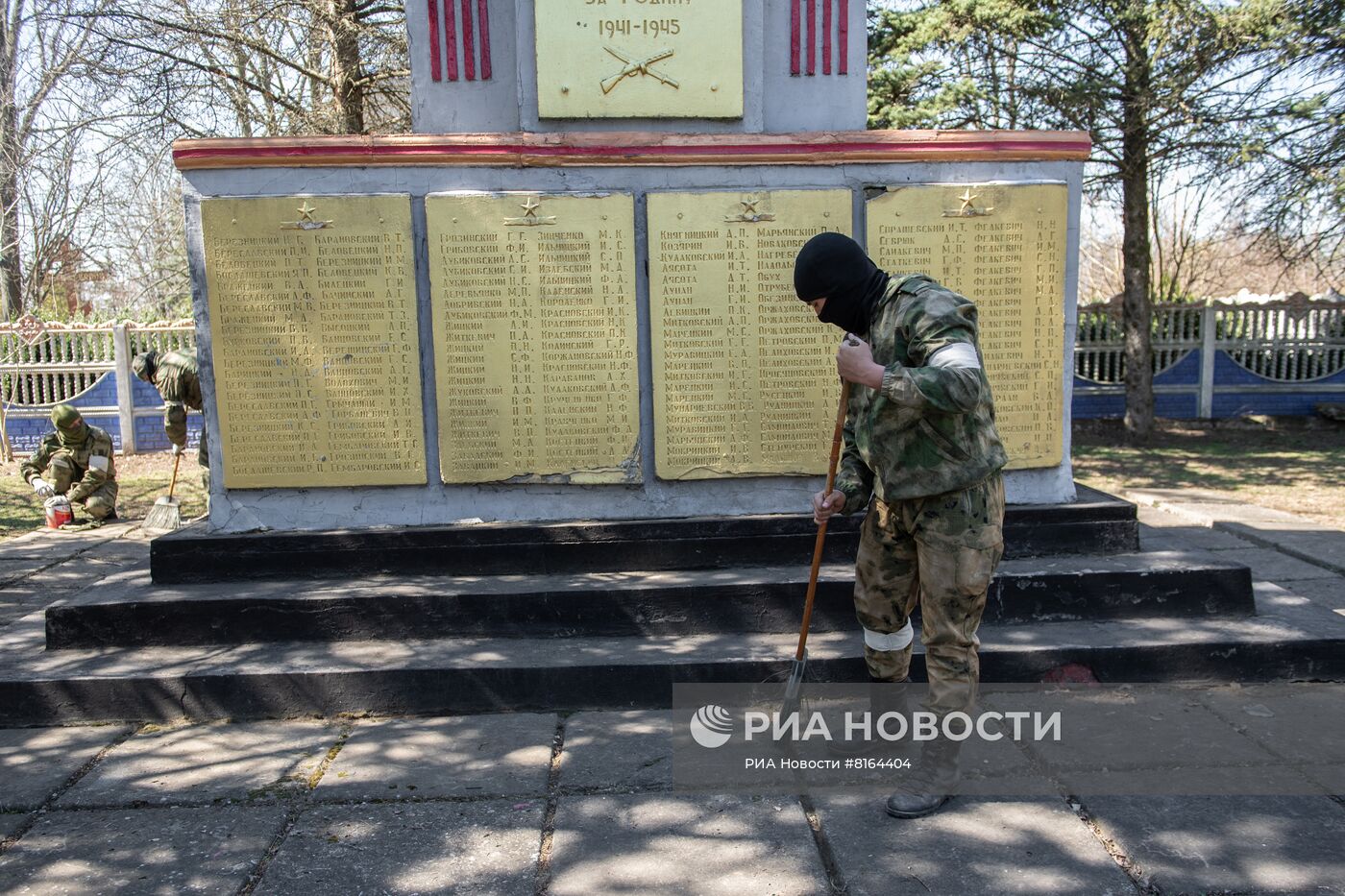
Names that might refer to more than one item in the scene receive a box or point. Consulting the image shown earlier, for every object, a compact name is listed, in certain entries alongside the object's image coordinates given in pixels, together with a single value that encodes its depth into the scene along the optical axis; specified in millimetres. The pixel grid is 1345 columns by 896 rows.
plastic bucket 8656
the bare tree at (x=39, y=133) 13242
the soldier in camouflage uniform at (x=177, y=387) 8266
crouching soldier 8914
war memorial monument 4984
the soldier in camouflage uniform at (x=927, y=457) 3111
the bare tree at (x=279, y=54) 12422
